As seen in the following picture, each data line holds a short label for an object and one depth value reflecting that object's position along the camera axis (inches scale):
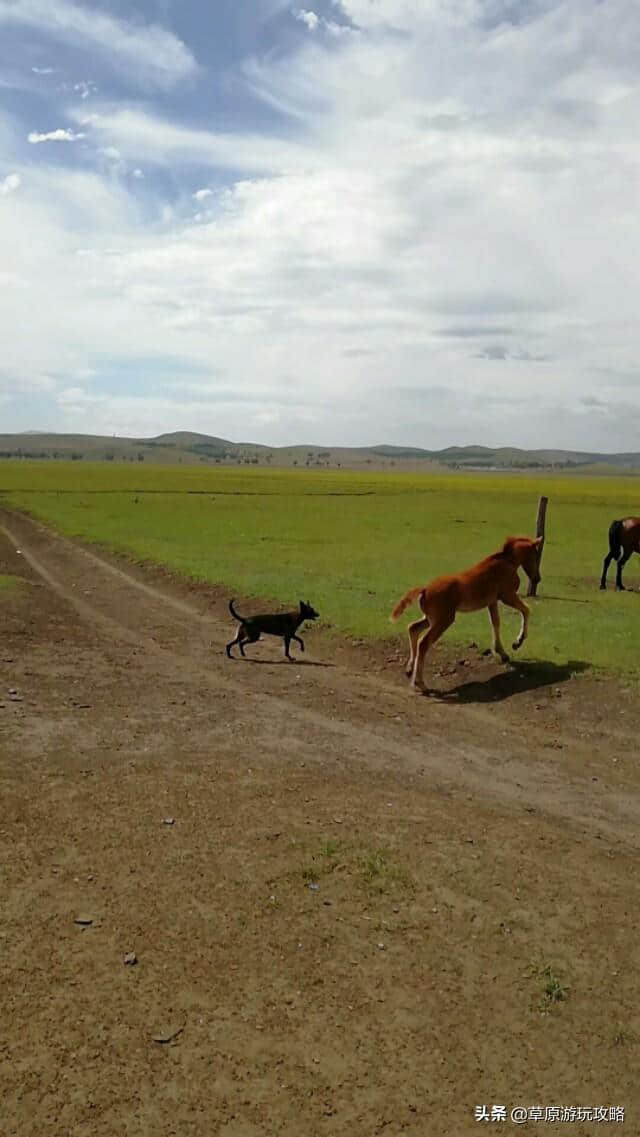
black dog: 583.5
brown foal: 516.1
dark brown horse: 884.0
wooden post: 863.7
